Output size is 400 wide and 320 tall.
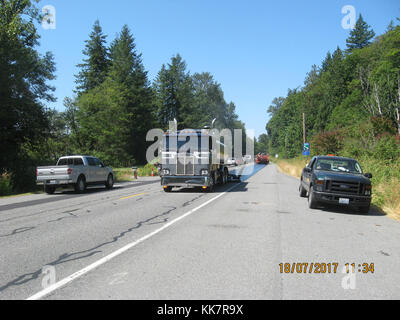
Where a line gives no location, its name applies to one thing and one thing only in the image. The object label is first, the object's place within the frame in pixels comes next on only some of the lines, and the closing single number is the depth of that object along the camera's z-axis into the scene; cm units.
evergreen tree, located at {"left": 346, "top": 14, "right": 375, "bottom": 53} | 7788
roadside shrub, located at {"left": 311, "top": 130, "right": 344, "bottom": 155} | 3091
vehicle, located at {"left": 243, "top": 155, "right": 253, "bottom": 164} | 7577
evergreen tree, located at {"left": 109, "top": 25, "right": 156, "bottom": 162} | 6062
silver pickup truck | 1653
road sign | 3701
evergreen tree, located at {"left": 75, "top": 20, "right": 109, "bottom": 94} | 6544
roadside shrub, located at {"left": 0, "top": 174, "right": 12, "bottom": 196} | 1720
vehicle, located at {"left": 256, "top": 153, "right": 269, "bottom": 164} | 7462
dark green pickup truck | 1036
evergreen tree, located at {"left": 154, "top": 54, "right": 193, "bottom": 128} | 7094
